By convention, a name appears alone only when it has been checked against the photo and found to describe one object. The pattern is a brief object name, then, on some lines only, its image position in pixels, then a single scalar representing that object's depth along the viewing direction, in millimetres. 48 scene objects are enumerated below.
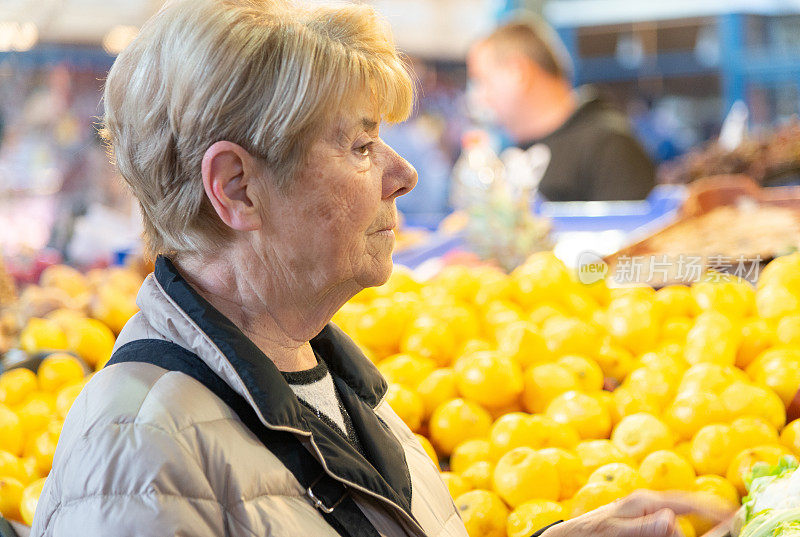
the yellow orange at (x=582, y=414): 1770
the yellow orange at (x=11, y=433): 1842
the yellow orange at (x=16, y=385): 2051
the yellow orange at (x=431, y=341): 2137
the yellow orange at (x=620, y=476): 1497
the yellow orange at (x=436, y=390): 1937
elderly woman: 918
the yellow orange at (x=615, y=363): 2115
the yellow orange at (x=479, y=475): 1641
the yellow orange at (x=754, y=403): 1669
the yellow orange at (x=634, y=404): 1812
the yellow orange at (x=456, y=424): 1823
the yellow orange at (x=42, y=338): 2369
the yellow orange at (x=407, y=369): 2010
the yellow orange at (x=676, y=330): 2193
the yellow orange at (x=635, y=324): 2170
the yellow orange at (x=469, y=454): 1714
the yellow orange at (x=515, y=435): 1696
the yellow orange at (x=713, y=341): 1941
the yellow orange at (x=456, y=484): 1630
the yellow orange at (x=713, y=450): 1587
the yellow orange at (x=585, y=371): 1951
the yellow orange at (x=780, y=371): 1771
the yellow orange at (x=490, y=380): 1882
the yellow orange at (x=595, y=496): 1464
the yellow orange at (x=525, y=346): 2043
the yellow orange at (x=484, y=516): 1524
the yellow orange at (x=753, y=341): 2023
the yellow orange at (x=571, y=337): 2088
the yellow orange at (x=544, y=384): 1890
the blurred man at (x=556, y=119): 5340
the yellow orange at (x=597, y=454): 1609
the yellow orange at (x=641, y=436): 1664
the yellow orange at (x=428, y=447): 1747
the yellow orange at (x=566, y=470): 1577
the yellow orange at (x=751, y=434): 1584
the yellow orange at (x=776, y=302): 2146
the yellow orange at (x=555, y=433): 1708
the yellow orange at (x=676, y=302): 2316
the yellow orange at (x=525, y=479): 1535
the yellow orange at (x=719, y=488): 1498
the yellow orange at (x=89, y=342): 2359
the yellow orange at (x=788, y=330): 1957
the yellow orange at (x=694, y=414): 1695
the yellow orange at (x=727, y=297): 2248
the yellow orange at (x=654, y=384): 1842
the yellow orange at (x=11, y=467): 1708
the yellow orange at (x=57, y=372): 2109
